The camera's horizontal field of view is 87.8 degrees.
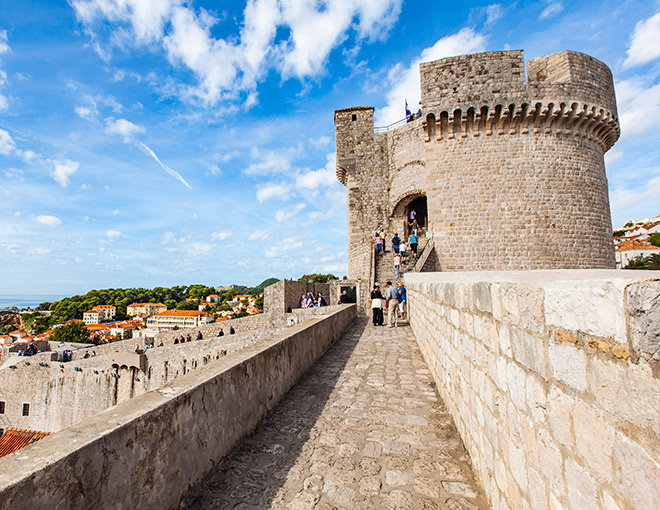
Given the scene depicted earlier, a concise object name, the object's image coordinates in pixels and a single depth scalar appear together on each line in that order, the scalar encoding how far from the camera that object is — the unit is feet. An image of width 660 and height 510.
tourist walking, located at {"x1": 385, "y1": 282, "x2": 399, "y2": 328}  35.51
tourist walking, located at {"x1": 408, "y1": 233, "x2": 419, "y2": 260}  49.99
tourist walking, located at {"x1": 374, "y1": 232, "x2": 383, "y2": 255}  54.24
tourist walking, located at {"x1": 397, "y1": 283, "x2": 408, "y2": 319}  40.49
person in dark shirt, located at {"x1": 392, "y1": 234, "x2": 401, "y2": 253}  51.58
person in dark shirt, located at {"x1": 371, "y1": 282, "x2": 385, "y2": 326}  36.47
